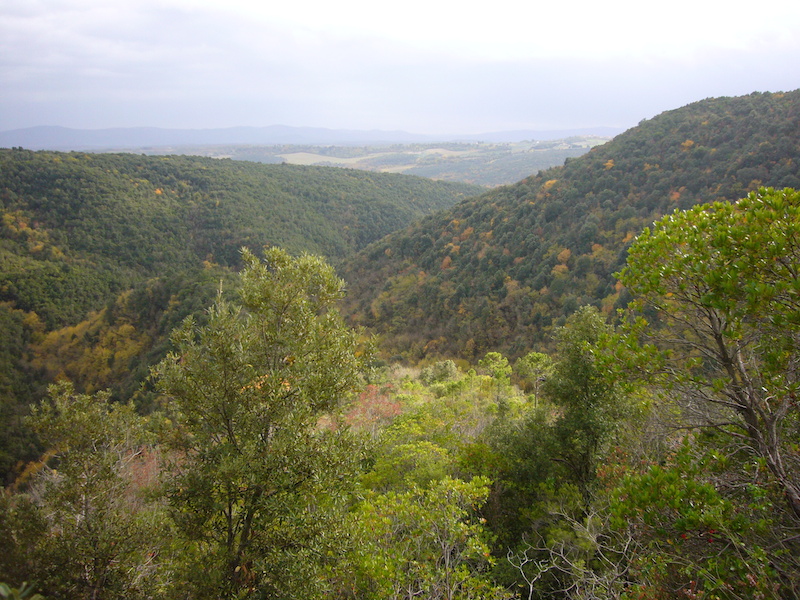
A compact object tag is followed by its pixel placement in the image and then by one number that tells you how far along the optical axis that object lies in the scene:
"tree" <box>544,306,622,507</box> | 8.66
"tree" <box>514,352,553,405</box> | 14.51
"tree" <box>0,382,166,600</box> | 5.47
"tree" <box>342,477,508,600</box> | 5.94
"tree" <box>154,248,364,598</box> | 5.68
